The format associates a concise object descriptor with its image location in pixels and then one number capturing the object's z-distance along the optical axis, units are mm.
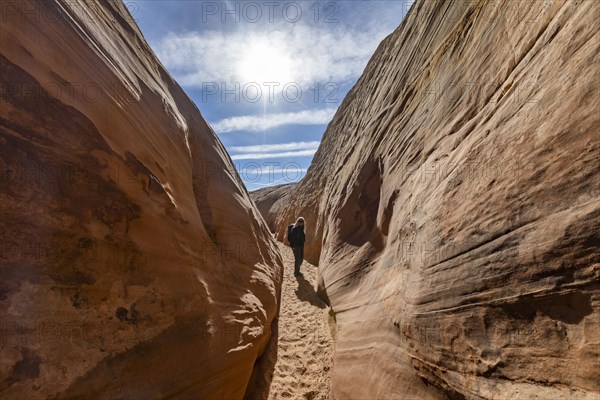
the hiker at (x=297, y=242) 9336
